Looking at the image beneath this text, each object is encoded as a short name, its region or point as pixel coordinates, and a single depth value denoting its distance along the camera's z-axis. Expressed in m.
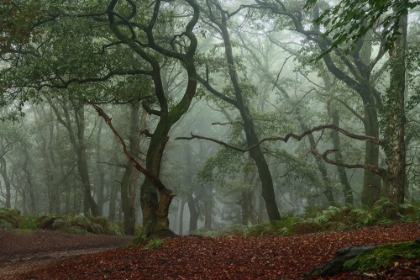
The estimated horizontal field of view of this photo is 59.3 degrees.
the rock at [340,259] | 4.93
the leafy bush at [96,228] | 20.05
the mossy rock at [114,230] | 21.07
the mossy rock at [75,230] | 18.33
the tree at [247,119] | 16.31
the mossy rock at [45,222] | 18.48
